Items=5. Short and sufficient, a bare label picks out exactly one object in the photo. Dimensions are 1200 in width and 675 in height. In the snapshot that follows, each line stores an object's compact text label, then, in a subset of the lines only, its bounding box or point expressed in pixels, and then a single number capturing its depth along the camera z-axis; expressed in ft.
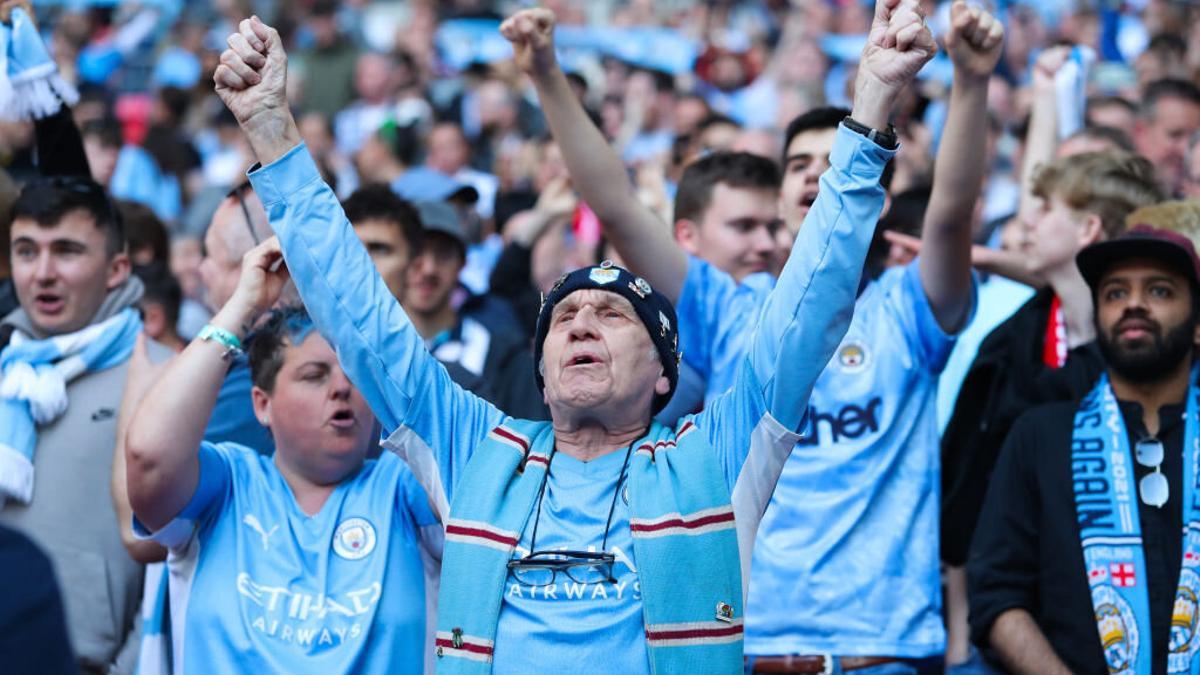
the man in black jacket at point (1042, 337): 17.97
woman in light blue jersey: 13.15
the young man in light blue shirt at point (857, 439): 15.16
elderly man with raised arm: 11.50
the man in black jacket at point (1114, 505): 14.79
